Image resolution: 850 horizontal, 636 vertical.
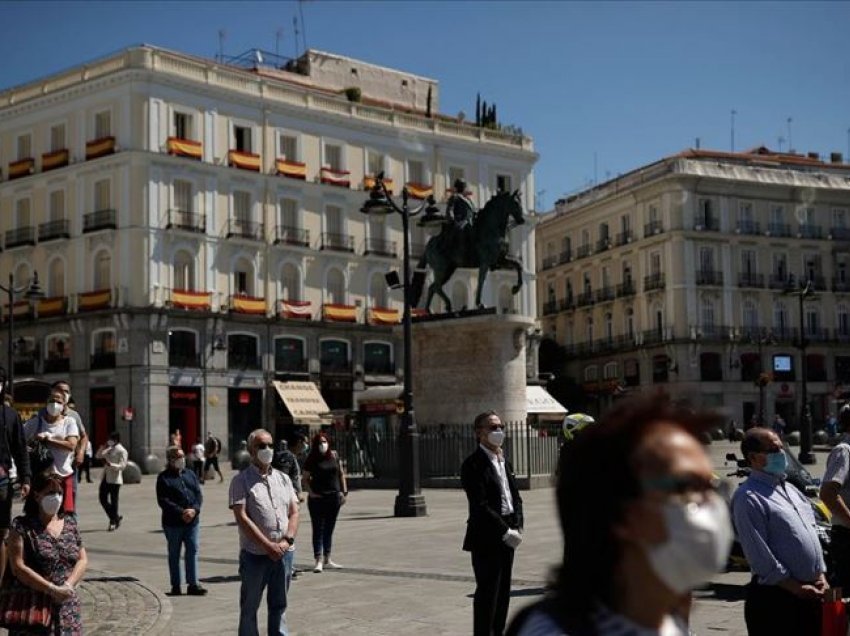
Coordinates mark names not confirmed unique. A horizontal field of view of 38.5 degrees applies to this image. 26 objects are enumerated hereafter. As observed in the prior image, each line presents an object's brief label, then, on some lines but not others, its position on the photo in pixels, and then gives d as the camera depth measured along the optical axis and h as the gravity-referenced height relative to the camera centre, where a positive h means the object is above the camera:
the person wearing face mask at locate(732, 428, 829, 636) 6.14 -0.75
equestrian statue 27.50 +3.83
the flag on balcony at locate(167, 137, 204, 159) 51.88 +11.40
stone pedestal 26.86 +0.89
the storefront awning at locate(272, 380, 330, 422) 53.00 +0.48
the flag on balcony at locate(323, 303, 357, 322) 56.69 +4.57
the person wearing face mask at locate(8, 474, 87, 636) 6.48 -0.73
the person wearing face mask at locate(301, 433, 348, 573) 14.23 -0.98
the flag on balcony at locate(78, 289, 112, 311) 50.84 +4.87
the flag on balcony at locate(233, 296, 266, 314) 53.44 +4.73
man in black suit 8.10 -0.78
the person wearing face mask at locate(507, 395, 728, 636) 2.07 -0.20
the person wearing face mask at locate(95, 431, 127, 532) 20.20 -1.05
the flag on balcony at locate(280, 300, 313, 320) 55.16 +4.64
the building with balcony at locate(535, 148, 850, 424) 71.44 +7.46
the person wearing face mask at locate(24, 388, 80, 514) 11.20 -0.14
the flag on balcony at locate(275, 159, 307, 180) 56.16 +11.24
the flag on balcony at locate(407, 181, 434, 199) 60.53 +10.89
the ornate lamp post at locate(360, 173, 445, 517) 21.20 -0.91
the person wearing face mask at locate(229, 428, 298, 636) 8.36 -0.83
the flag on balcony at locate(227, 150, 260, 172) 54.34 +11.32
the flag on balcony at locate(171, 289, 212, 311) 51.12 +4.80
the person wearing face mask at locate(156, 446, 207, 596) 12.27 -1.06
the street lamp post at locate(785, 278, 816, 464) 37.03 -1.02
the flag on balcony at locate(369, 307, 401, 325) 58.44 +4.48
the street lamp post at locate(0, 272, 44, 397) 34.12 +3.53
